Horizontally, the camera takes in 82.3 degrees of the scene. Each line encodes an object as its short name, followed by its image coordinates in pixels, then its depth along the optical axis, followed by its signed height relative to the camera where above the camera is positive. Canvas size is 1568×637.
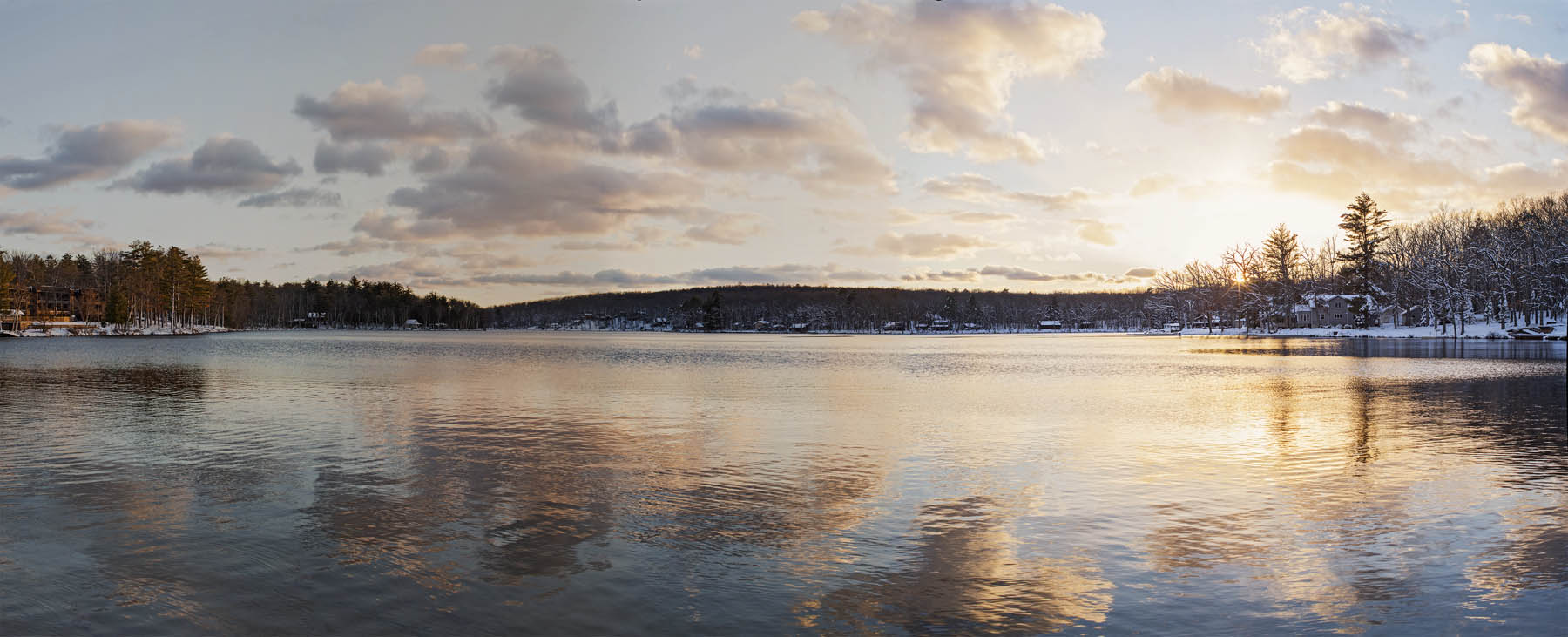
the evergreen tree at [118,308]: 145.00 +3.83
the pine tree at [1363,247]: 133.75 +11.58
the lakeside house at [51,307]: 137.88 +4.61
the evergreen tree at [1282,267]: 148.62 +9.75
